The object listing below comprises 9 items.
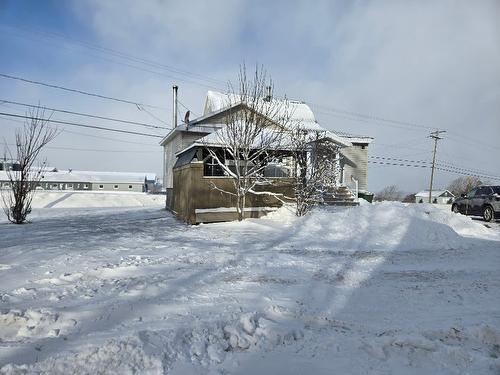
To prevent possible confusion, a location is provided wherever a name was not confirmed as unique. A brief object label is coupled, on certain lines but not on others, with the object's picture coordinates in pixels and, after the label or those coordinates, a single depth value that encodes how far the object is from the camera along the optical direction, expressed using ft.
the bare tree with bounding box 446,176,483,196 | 249.55
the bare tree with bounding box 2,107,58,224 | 45.53
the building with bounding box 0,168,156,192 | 200.13
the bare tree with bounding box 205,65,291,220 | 44.09
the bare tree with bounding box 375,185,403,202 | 320.05
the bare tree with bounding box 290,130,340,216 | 46.83
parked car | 57.11
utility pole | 145.48
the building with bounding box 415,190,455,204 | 241.14
